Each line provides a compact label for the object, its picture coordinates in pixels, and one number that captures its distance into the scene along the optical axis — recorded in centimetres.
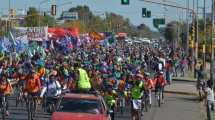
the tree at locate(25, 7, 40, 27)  13038
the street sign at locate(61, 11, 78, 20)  15312
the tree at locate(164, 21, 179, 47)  17038
